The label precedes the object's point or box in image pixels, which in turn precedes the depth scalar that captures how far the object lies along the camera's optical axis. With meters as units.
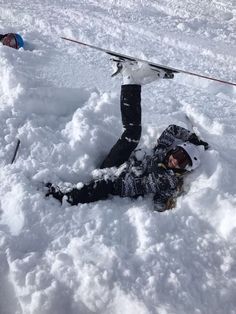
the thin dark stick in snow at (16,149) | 4.19
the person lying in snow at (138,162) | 4.02
